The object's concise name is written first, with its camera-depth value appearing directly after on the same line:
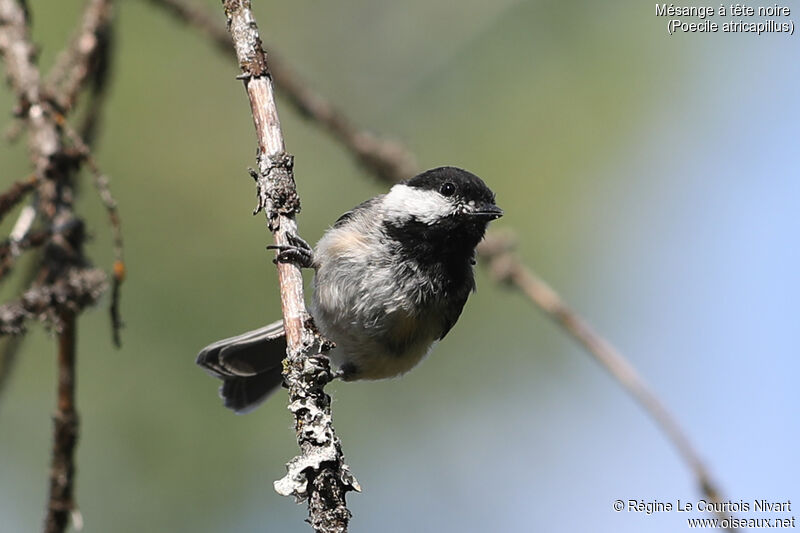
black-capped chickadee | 7.13
